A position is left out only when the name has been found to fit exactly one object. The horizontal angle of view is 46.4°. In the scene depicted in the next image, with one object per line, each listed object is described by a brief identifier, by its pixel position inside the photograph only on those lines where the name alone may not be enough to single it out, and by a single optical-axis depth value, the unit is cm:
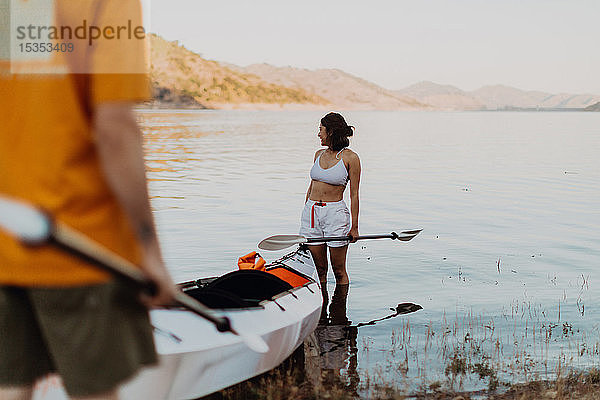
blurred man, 191
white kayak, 448
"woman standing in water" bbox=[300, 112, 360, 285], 798
